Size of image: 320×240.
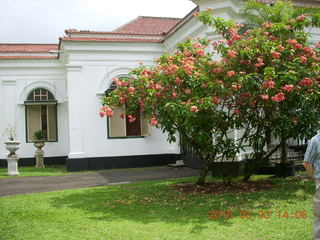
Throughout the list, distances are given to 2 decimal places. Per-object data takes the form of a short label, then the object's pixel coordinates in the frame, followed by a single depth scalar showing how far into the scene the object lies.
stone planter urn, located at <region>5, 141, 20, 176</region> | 13.47
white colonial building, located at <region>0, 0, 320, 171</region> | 14.34
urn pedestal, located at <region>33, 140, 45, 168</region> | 16.56
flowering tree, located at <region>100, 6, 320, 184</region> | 7.68
